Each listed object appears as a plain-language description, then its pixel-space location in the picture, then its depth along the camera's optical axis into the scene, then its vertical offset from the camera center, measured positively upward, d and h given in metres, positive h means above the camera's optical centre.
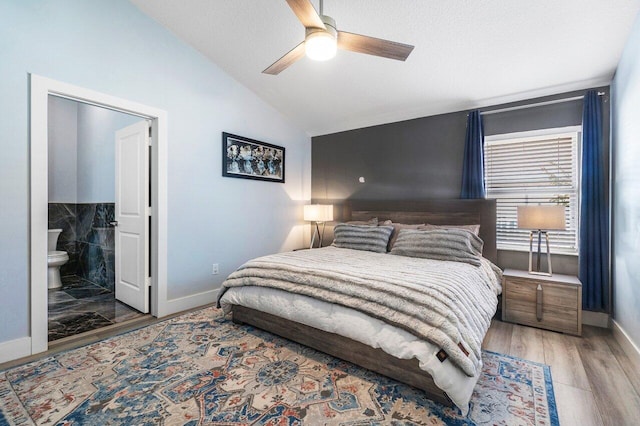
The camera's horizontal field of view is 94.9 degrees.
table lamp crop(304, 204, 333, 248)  4.43 -0.02
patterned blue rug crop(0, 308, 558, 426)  1.59 -1.11
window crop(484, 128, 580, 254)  3.08 +0.37
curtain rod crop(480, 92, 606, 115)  2.96 +1.16
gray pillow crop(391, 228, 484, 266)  2.82 -0.34
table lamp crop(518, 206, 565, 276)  2.73 -0.07
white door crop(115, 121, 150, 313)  3.15 -0.05
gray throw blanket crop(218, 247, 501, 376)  1.66 -0.55
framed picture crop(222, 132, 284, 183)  3.74 +0.73
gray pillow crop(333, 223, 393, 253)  3.47 -0.31
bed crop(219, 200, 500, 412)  1.59 -0.77
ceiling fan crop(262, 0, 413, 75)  1.80 +1.18
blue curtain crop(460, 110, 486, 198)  3.40 +0.61
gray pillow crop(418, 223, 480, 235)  3.25 -0.17
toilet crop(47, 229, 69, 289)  4.01 -0.71
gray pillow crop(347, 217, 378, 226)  3.99 -0.14
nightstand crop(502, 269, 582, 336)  2.64 -0.84
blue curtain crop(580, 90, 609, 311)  2.77 -0.05
